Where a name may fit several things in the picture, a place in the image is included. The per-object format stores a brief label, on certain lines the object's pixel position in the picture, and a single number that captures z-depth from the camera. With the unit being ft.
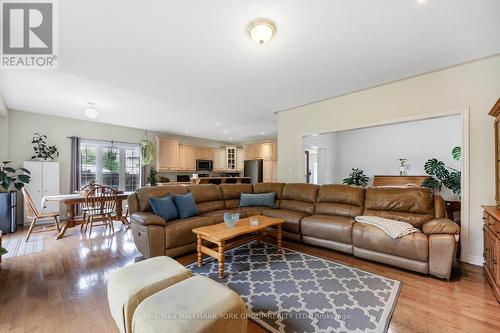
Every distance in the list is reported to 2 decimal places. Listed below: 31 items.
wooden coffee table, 7.93
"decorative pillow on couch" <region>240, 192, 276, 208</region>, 14.21
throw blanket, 8.36
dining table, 12.37
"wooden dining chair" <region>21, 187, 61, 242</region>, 11.93
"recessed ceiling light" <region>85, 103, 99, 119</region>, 13.34
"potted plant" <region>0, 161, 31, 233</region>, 13.21
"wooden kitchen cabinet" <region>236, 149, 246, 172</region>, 27.61
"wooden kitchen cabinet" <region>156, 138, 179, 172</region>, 21.89
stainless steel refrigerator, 25.03
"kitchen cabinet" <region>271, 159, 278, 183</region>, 23.99
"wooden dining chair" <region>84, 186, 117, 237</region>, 13.01
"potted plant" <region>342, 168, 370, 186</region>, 22.21
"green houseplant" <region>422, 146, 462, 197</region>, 16.37
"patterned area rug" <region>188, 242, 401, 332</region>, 5.53
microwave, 24.94
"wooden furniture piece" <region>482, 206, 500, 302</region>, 6.37
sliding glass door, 18.43
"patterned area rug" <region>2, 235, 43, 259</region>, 10.07
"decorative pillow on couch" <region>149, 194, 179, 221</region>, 10.25
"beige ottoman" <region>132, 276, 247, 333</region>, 3.70
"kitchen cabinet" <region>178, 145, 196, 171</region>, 23.53
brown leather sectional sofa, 7.89
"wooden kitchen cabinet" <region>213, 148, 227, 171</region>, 27.12
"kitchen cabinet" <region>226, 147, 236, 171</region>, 27.94
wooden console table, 19.01
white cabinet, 15.12
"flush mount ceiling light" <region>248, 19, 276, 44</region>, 6.39
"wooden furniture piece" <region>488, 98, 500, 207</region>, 7.57
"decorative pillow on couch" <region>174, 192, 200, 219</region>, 11.00
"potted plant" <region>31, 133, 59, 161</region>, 15.85
